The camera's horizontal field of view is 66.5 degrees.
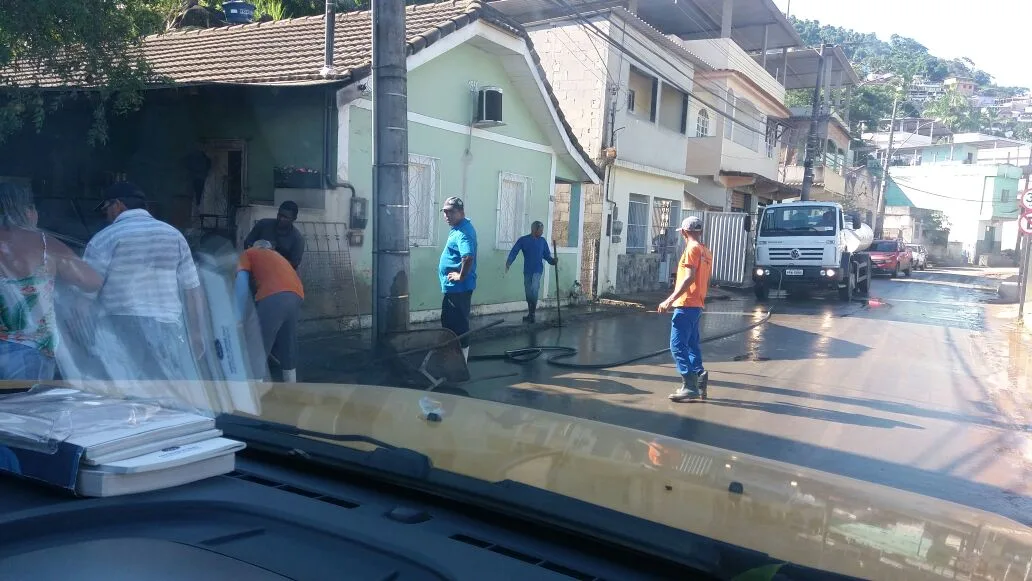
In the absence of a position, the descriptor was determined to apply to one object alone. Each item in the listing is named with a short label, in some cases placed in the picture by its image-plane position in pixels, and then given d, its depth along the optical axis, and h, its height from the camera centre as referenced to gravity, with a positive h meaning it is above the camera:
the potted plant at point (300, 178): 9.93 +0.30
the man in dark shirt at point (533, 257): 12.59 -0.74
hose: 9.36 -1.79
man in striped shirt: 4.11 -0.48
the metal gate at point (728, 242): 21.52 -0.63
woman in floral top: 3.74 -0.48
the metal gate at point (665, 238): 20.91 -0.57
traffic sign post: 17.58 -0.19
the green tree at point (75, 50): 6.96 +1.36
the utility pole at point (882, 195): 43.09 +1.75
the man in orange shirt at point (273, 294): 6.09 -0.72
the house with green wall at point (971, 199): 54.28 +2.16
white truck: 19.30 -0.64
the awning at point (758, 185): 25.38 +1.27
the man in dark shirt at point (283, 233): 6.97 -0.30
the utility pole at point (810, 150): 25.78 +2.36
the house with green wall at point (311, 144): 9.92 +0.78
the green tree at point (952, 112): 70.56 +10.51
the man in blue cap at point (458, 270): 7.88 -0.64
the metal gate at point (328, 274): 9.62 -0.89
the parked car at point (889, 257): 32.38 -1.29
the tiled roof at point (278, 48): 10.09 +2.27
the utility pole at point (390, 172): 7.06 +0.30
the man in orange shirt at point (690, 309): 7.50 -0.87
